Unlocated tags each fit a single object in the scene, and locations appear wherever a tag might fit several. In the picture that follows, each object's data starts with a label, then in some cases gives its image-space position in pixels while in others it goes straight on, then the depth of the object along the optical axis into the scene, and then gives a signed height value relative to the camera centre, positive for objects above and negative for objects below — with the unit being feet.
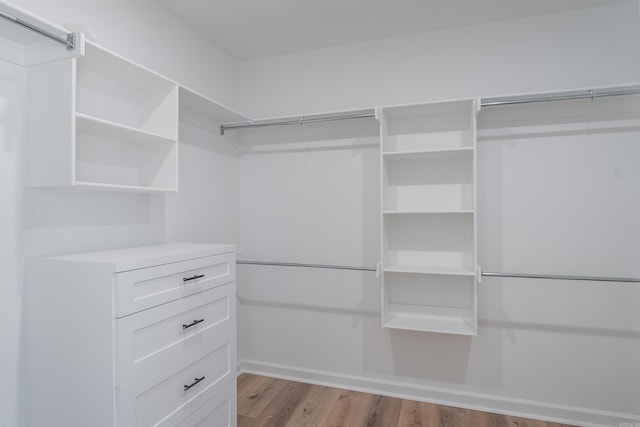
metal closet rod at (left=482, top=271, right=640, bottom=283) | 6.56 -1.18
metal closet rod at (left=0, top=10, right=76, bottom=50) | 4.00 +2.24
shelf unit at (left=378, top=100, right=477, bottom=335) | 7.89 -0.05
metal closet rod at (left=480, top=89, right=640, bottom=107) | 6.65 +2.28
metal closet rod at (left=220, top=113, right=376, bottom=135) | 8.20 +2.29
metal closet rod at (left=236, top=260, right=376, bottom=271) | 8.21 -1.18
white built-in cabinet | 4.39 -1.62
